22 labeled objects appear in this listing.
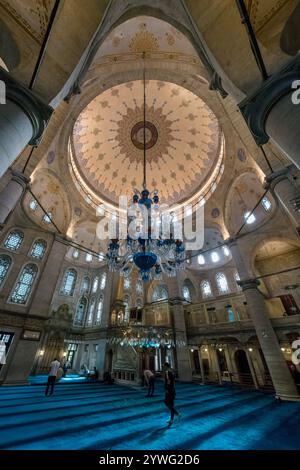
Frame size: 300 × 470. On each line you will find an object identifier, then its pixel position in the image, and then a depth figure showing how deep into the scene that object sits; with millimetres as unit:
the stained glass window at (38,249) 13172
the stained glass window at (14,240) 12453
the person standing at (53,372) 7812
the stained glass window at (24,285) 11609
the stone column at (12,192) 8180
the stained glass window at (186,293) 20588
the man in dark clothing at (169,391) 4895
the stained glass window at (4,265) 11695
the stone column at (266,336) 8449
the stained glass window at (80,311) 18531
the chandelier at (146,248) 7113
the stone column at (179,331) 13750
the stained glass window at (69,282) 18938
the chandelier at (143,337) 11403
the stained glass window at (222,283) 18797
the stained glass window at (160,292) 21094
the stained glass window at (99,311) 17156
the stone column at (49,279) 11555
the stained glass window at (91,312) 18281
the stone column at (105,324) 13917
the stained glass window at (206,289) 19828
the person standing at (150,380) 8531
